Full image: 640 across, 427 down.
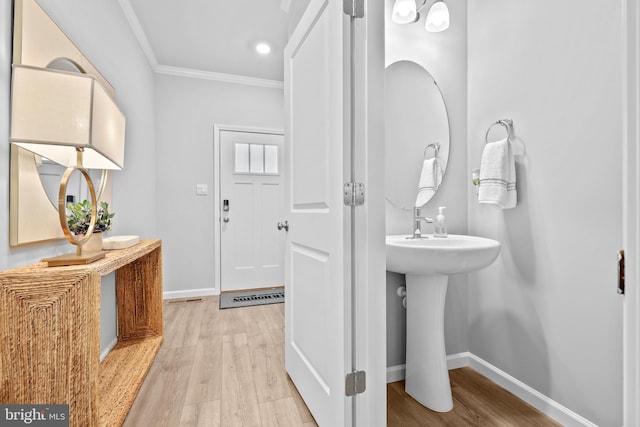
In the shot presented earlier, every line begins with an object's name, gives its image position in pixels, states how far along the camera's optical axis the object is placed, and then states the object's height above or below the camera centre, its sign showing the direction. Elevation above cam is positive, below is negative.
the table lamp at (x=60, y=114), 1.00 +0.33
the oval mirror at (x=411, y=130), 1.76 +0.46
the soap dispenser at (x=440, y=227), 1.68 -0.10
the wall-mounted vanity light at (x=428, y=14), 1.66 +1.06
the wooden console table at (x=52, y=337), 0.97 -0.41
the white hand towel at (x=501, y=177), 1.58 +0.16
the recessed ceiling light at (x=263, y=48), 2.87 +1.53
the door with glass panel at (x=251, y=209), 3.52 +0.01
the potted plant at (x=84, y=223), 1.32 -0.05
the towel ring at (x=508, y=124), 1.63 +0.45
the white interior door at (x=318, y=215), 1.12 -0.02
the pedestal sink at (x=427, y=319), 1.34 -0.54
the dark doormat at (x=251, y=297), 3.12 -0.93
